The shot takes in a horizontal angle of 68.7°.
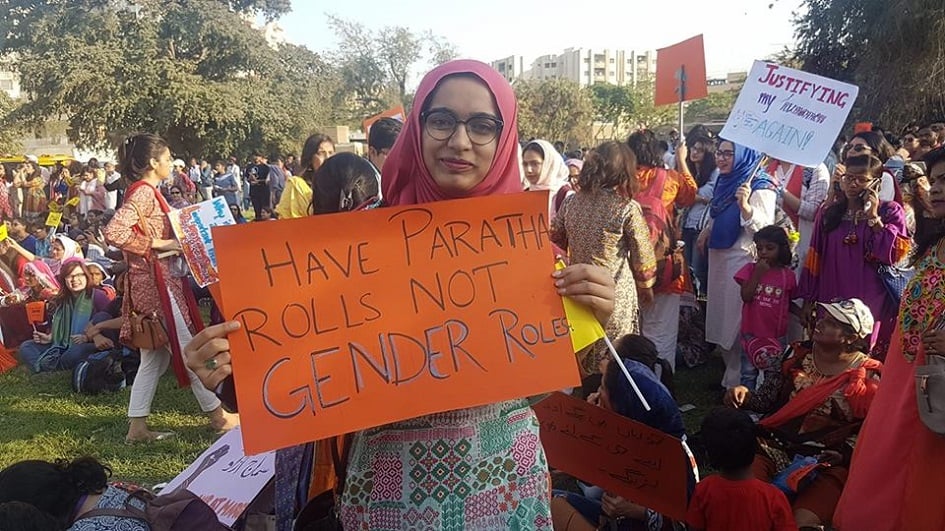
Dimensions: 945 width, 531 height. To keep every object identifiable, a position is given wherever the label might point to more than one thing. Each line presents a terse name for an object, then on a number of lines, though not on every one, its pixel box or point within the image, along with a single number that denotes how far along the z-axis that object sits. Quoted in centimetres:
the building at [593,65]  13875
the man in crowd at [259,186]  1691
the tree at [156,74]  2602
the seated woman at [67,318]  650
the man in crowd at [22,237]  884
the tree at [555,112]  4209
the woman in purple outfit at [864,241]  392
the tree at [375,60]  4884
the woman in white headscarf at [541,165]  534
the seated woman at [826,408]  296
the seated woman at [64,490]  224
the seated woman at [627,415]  291
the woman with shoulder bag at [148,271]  433
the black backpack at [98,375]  572
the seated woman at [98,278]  682
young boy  262
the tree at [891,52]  1565
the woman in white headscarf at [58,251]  765
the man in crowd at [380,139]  428
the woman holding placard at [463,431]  146
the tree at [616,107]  5512
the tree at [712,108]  5777
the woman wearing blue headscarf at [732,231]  504
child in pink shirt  449
